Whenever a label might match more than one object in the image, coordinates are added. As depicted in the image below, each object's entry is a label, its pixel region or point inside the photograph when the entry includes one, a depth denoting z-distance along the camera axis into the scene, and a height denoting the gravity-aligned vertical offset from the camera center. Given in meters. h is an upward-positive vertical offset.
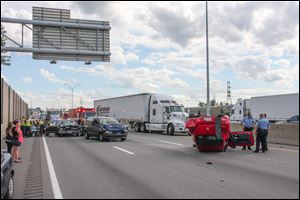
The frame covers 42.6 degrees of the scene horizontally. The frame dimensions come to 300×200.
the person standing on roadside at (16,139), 14.12 -1.24
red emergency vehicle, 50.25 -0.83
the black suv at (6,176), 6.84 -1.32
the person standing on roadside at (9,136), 14.12 -1.13
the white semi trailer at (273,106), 40.06 +0.03
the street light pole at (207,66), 28.48 +2.99
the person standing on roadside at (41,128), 34.83 -2.04
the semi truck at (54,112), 67.22 -1.17
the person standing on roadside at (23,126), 32.16 -1.71
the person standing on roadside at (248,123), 19.12 -0.84
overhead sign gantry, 22.69 +4.20
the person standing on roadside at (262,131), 16.33 -1.05
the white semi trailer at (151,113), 32.69 -0.67
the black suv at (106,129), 24.92 -1.54
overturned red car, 16.55 -1.11
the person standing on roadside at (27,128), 32.82 -1.96
